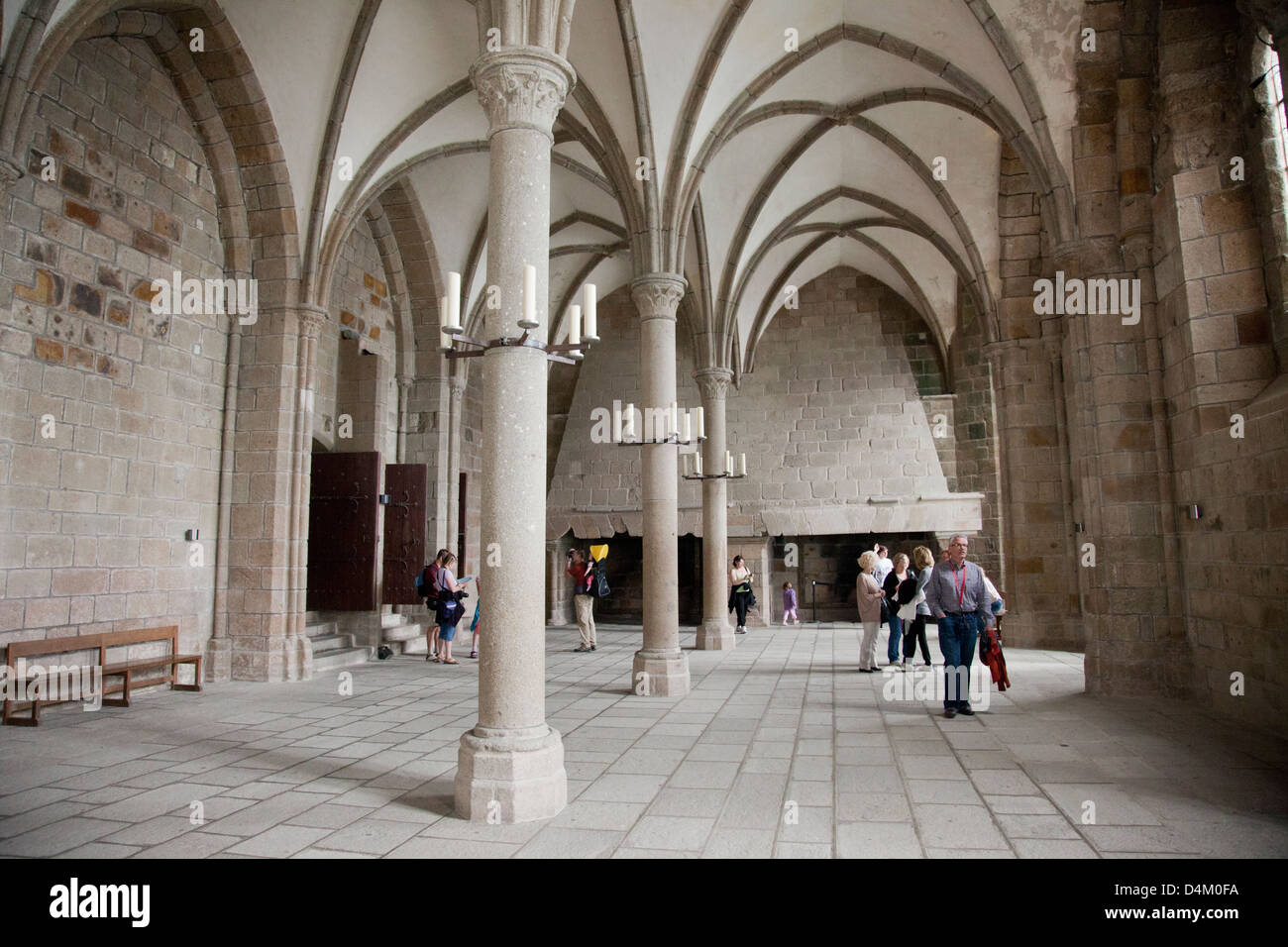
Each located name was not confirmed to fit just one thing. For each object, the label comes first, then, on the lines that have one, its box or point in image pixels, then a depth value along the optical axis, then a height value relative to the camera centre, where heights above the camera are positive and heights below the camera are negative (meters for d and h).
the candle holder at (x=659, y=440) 7.19 +0.97
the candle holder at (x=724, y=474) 10.43 +1.01
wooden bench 5.72 -0.95
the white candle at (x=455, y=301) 3.71 +1.18
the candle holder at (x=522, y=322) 3.78 +1.12
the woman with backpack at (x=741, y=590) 12.18 -0.73
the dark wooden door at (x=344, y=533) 9.73 +0.19
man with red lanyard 5.77 -0.50
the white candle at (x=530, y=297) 3.78 +1.21
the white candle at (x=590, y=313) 4.17 +1.25
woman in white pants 7.98 -0.61
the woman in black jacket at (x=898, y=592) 7.88 -0.49
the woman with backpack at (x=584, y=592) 10.10 -0.61
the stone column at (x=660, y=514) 7.06 +0.30
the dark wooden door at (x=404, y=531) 10.59 +0.22
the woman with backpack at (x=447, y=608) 8.98 -0.71
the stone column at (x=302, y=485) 8.00 +0.65
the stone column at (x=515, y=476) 3.62 +0.35
